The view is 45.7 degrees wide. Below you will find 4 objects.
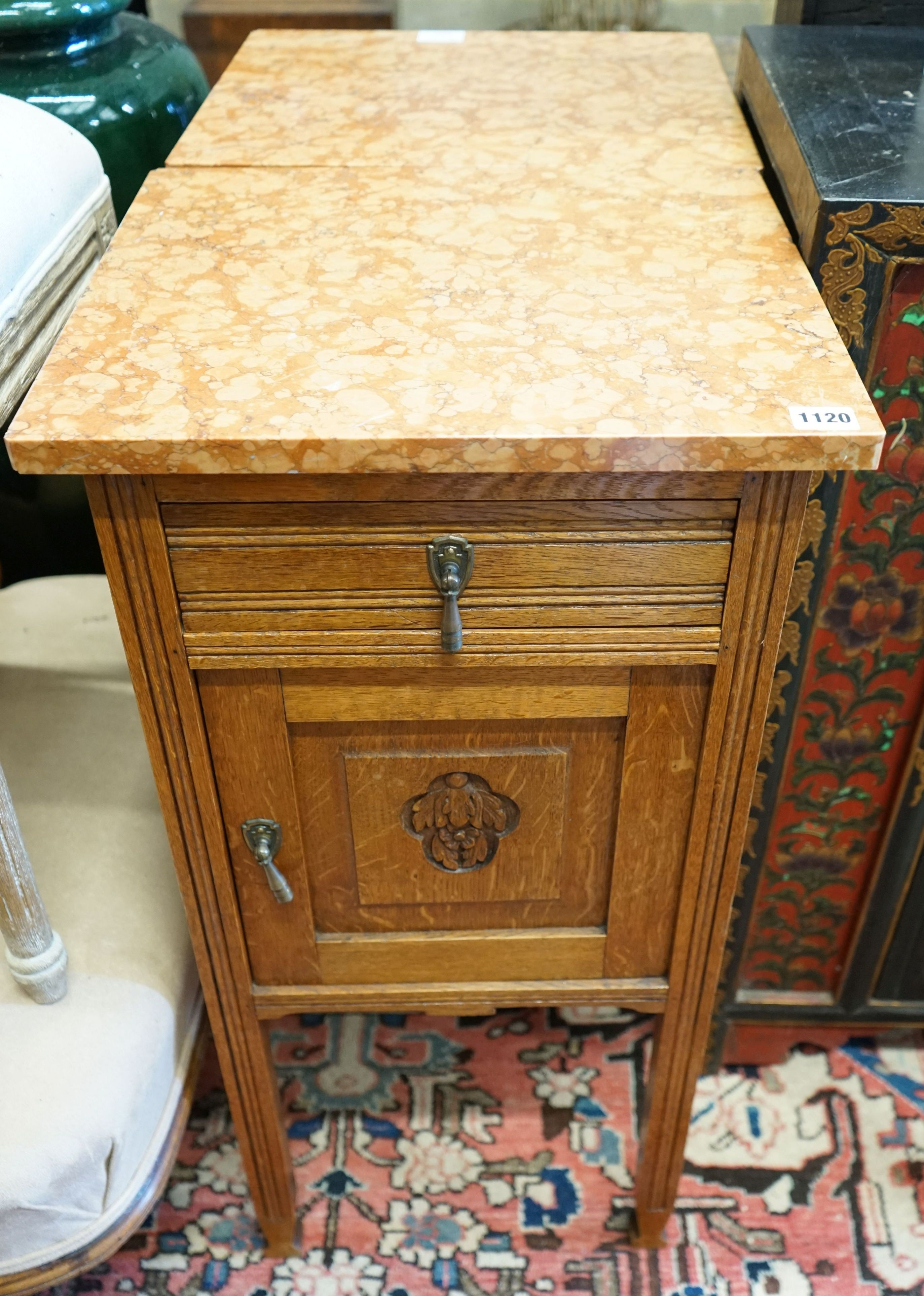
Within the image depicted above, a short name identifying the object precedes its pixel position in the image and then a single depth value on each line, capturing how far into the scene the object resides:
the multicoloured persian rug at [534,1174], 1.10
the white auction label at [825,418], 0.60
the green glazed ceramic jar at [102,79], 0.98
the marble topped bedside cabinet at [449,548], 0.61
